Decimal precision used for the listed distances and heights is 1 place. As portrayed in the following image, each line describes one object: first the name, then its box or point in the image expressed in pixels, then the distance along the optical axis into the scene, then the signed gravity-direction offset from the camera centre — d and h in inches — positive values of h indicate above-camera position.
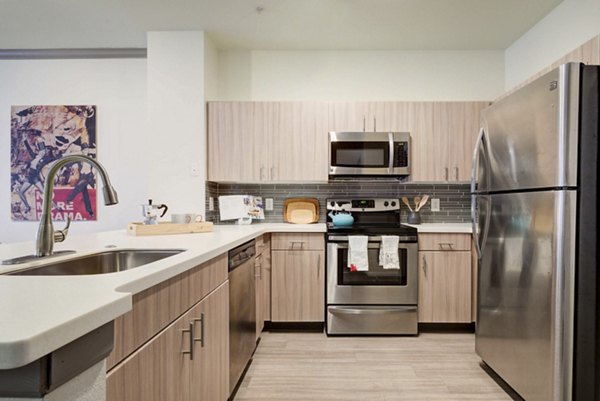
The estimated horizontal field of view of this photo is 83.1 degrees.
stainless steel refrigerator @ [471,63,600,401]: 59.1 -7.6
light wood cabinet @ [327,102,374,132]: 119.9 +27.8
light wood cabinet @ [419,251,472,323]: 109.5 -29.5
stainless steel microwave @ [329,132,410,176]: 116.8 +14.7
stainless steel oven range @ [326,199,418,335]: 107.4 -30.4
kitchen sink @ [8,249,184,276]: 49.7 -10.7
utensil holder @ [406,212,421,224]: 125.8 -8.4
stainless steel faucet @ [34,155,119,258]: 44.3 -1.1
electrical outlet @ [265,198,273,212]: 132.5 -3.7
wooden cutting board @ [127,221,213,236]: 79.2 -8.5
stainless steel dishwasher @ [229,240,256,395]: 69.3 -26.6
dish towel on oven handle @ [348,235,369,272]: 106.0 -18.5
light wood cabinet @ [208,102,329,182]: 120.2 +19.1
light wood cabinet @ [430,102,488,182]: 118.2 +21.0
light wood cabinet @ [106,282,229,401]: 32.8 -20.7
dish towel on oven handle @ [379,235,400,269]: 106.3 -18.2
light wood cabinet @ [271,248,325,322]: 111.0 -29.9
